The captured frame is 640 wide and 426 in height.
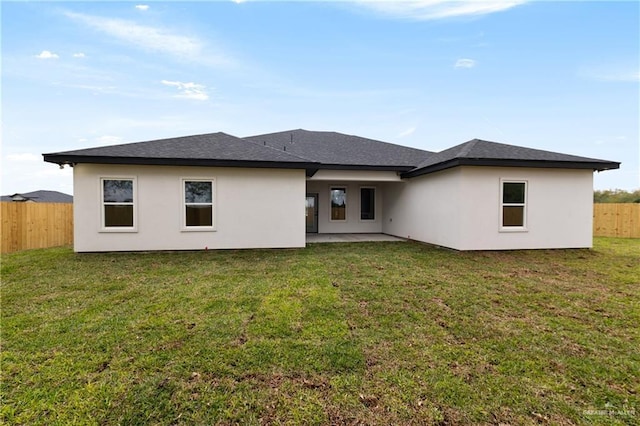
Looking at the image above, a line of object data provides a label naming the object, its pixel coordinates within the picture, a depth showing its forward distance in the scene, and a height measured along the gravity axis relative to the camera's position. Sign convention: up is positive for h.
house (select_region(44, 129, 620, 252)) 8.67 +0.30
